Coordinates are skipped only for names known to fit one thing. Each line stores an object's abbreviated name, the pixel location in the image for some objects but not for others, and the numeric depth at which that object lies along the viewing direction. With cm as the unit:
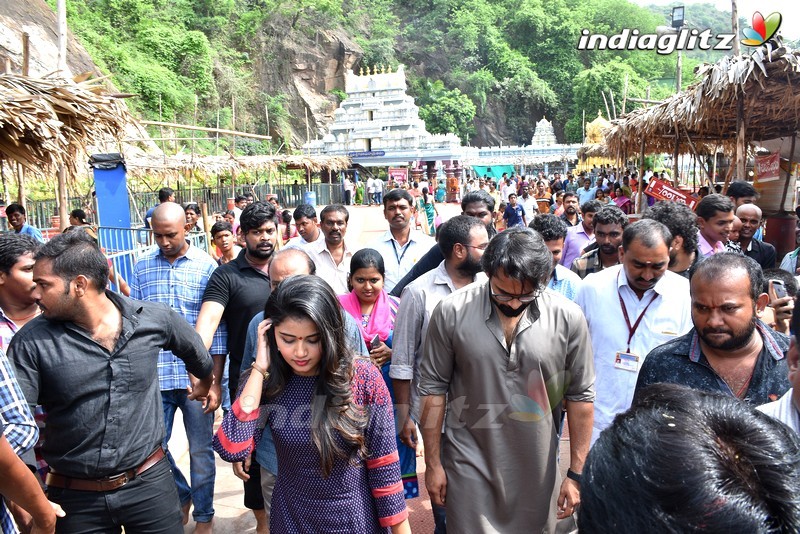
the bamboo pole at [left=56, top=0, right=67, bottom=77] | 745
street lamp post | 1756
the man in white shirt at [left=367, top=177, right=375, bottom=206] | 3266
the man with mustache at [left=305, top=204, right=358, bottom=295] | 469
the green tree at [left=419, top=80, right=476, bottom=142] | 5947
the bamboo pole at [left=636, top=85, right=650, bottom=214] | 1094
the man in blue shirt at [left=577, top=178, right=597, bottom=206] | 1328
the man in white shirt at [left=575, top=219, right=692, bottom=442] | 300
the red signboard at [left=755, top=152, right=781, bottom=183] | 839
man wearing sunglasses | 257
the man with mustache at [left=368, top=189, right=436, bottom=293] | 472
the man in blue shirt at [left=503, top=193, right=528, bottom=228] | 1123
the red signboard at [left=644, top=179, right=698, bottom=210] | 833
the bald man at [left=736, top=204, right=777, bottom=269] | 479
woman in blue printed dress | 211
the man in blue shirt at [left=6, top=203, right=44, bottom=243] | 729
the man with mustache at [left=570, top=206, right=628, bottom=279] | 460
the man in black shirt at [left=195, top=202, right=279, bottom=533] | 354
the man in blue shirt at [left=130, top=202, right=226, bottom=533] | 363
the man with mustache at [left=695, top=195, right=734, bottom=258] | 419
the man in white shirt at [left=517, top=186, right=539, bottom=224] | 1137
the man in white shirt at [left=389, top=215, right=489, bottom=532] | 315
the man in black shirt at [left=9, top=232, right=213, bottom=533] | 234
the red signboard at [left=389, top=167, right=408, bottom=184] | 3503
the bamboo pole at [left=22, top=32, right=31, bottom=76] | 580
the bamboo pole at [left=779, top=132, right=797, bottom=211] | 836
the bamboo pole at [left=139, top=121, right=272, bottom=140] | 691
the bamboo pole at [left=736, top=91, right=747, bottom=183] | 723
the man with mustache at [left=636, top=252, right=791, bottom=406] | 219
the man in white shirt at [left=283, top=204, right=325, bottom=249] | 576
